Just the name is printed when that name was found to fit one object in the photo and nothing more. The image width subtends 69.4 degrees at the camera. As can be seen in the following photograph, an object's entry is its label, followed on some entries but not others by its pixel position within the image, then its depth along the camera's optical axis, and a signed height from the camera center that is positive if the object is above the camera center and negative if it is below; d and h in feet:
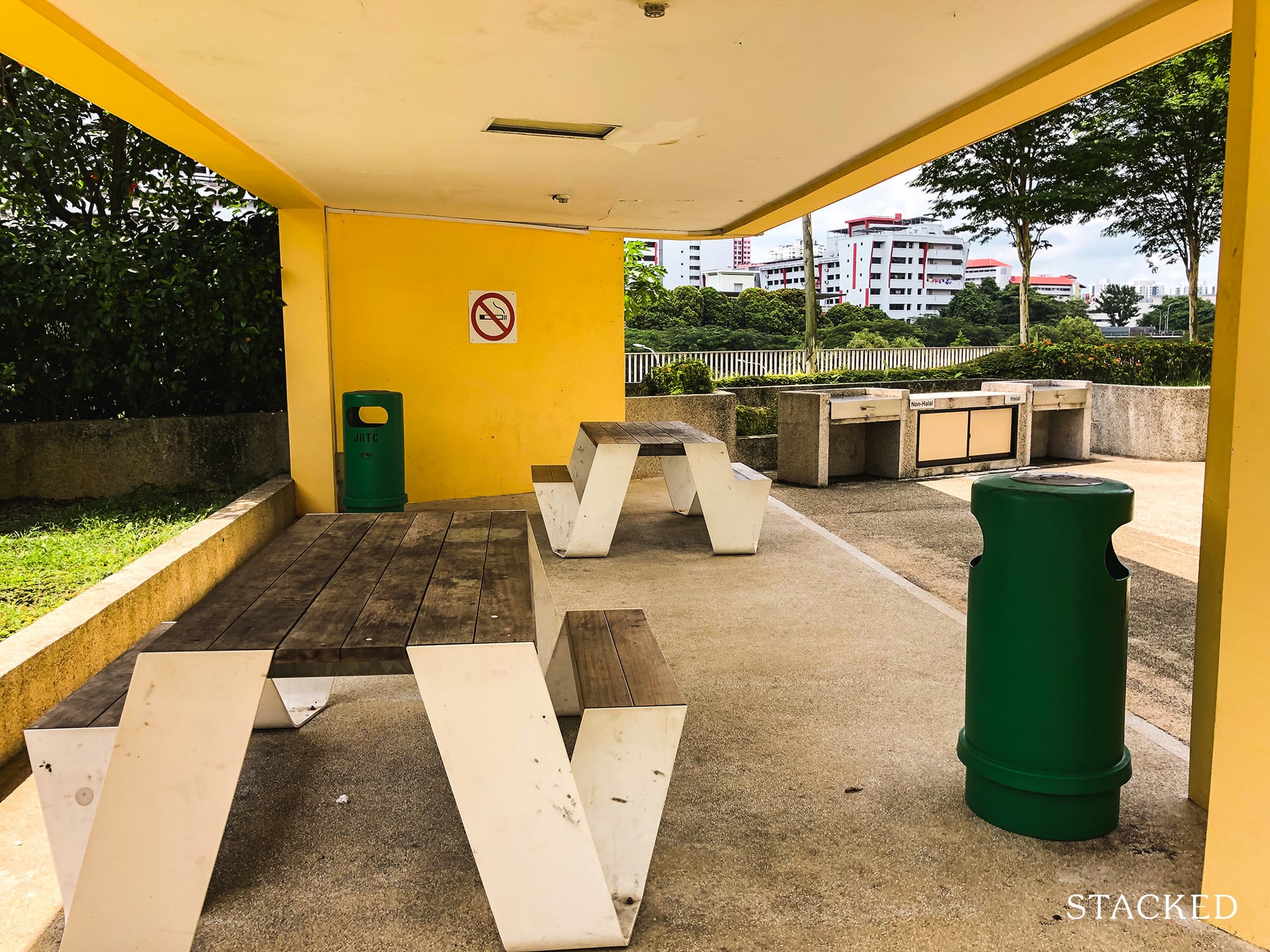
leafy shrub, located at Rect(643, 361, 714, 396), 35.09 -0.34
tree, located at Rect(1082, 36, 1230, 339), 48.24 +12.33
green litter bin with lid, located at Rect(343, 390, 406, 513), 22.09 -2.09
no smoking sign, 26.30 +1.55
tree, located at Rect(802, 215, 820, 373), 64.59 +5.68
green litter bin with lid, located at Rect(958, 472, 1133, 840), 8.14 -2.57
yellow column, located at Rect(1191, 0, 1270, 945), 6.96 -1.92
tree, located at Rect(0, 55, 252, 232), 23.07 +5.22
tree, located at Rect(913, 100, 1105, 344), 55.93 +12.16
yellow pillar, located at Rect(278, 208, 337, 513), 22.20 +0.66
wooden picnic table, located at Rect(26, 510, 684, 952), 6.72 -2.96
